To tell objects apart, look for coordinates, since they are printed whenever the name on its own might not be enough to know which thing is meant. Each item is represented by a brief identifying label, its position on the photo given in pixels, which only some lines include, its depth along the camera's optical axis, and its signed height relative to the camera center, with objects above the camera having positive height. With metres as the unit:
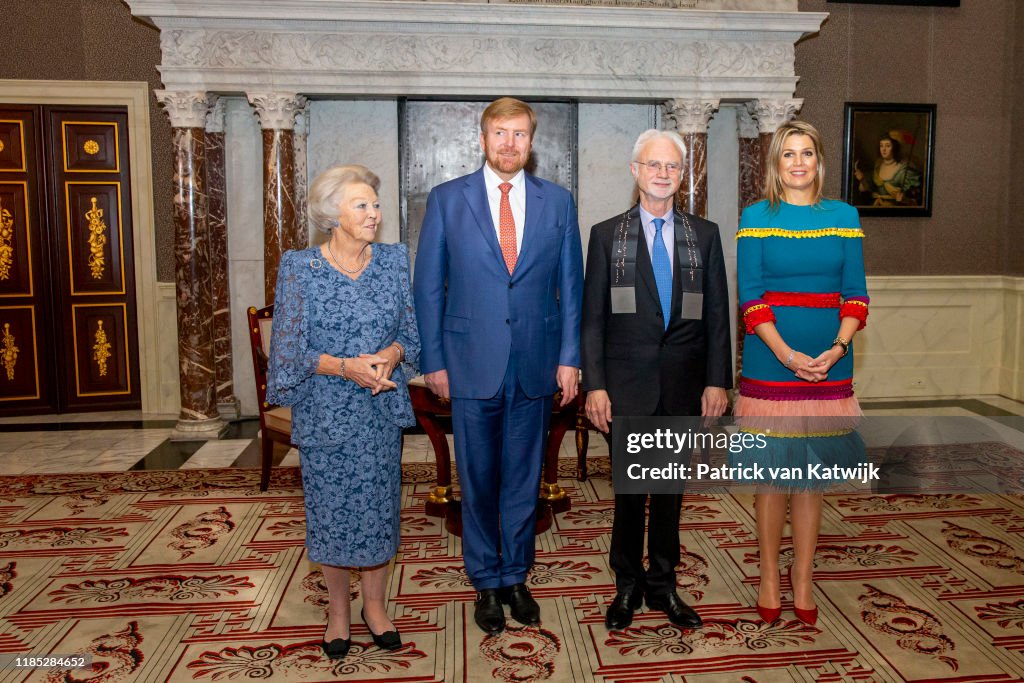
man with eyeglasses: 3.04 -0.21
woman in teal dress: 3.01 -0.17
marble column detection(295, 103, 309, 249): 6.87 +0.63
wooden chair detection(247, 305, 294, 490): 4.87 -0.88
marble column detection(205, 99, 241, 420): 6.86 +0.03
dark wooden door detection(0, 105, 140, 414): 7.15 +0.01
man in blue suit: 3.12 -0.25
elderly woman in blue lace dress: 2.87 -0.37
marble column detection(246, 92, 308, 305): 6.60 +0.59
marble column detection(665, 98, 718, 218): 6.79 +0.92
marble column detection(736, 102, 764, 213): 7.21 +0.85
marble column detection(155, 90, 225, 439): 6.49 -0.08
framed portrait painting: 7.47 +0.89
